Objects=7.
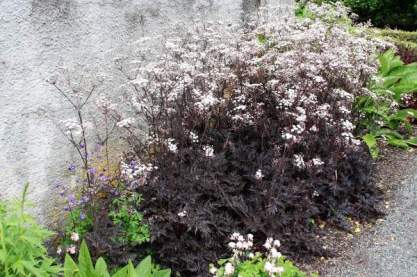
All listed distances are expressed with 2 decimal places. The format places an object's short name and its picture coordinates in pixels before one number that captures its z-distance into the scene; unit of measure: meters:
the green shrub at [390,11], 12.45
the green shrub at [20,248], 2.30
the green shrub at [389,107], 5.37
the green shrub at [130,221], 3.48
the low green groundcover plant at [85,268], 2.80
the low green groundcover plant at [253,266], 3.06
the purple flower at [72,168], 3.59
